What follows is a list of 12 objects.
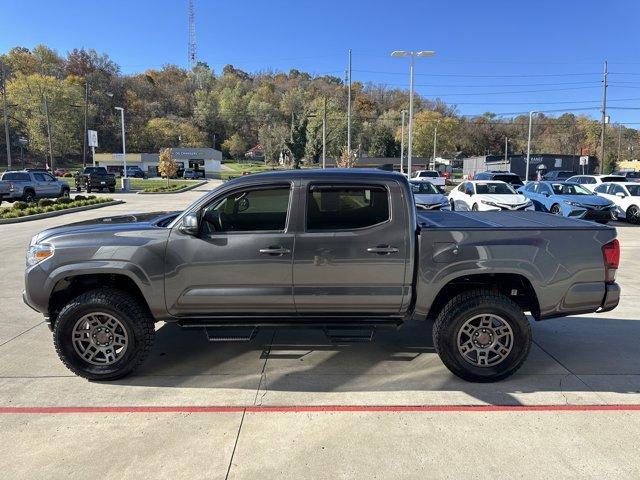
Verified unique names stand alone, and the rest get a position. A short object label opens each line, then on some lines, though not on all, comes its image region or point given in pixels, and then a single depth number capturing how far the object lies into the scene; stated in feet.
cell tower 454.23
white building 254.88
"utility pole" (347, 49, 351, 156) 115.81
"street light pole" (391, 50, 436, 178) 83.26
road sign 142.02
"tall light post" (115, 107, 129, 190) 125.80
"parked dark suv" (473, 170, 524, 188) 82.12
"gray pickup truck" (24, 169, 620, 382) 13.34
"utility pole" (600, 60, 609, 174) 126.82
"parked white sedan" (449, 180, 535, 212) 54.29
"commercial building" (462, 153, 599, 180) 237.86
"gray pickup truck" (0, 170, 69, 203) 79.82
